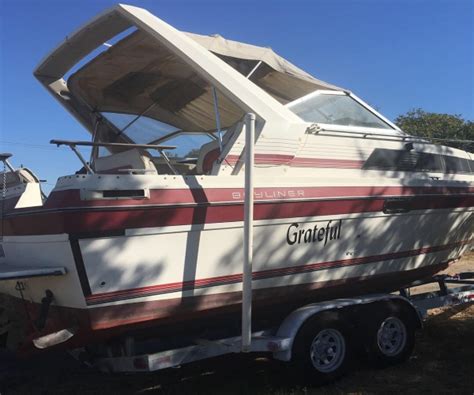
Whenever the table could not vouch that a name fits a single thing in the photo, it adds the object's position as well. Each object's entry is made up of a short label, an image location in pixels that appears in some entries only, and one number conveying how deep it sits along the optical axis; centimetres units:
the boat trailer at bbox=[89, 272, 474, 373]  411
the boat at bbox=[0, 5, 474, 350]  381
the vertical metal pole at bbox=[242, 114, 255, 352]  413
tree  2314
